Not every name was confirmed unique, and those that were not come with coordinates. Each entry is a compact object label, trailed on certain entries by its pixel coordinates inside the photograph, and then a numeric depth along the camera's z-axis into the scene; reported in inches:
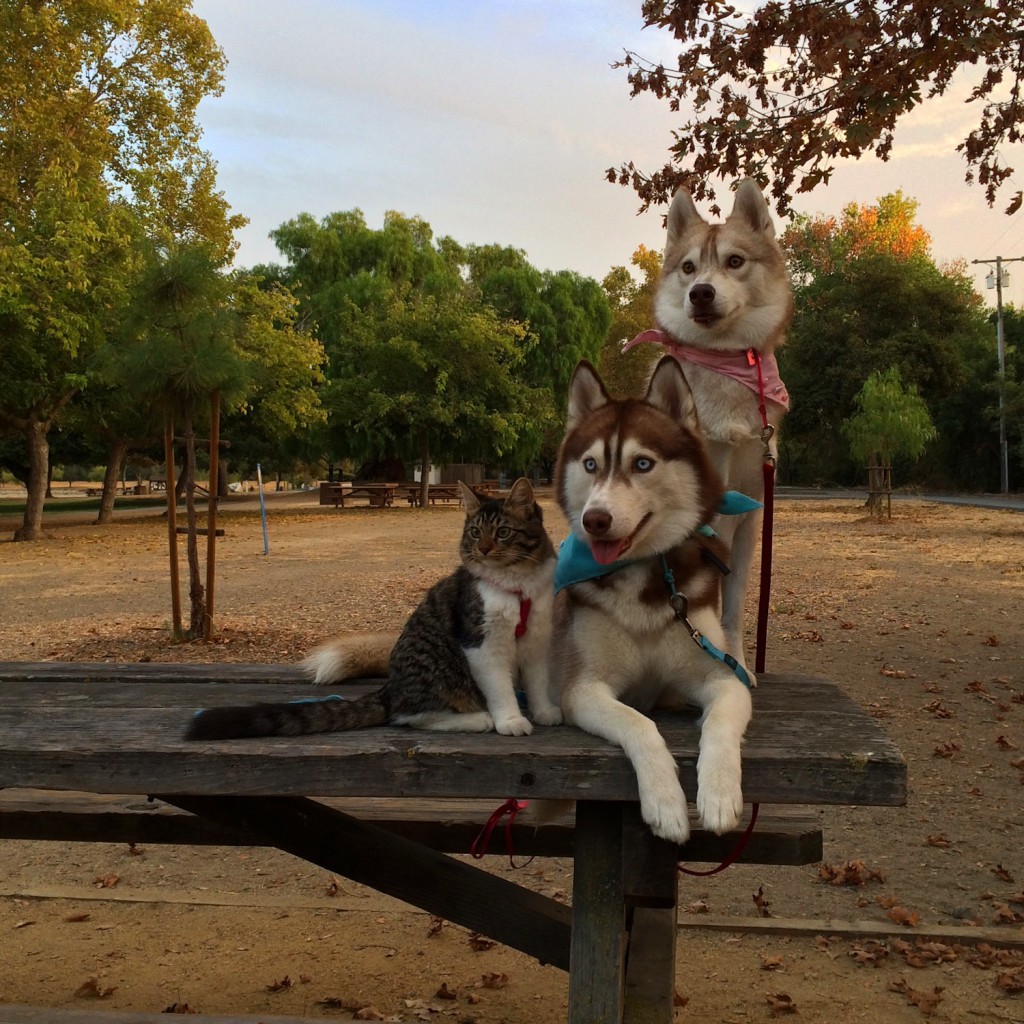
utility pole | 1551.9
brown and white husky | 95.9
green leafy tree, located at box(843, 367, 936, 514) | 1000.9
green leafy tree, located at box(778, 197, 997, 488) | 1387.8
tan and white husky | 129.3
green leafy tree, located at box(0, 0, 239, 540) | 757.3
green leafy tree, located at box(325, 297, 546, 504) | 1293.1
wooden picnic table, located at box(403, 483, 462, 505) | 1505.9
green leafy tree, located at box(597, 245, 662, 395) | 1888.5
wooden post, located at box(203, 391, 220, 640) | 394.9
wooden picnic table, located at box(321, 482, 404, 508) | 1473.9
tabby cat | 101.9
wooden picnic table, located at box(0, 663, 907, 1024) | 86.8
